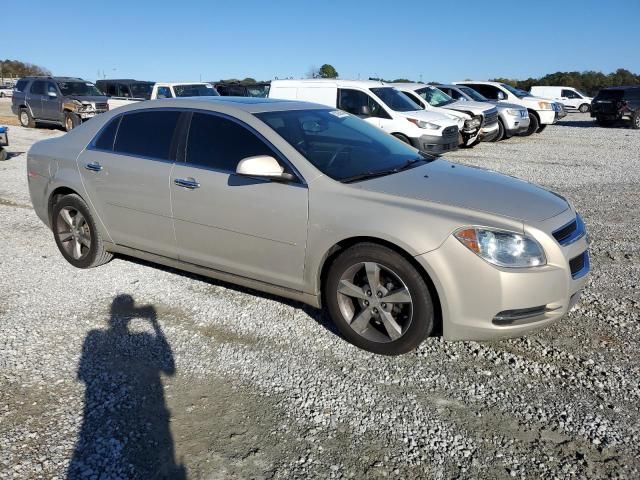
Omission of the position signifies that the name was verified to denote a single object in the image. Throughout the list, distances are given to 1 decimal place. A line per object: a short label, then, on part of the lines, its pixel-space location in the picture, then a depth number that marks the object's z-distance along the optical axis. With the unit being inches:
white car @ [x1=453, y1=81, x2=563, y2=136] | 762.2
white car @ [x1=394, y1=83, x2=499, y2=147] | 572.7
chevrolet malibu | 129.8
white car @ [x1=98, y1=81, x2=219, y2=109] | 695.7
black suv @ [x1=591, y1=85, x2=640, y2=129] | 865.5
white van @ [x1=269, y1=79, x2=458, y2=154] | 471.2
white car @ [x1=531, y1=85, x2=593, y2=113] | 1326.3
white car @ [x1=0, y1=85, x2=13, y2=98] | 2099.2
